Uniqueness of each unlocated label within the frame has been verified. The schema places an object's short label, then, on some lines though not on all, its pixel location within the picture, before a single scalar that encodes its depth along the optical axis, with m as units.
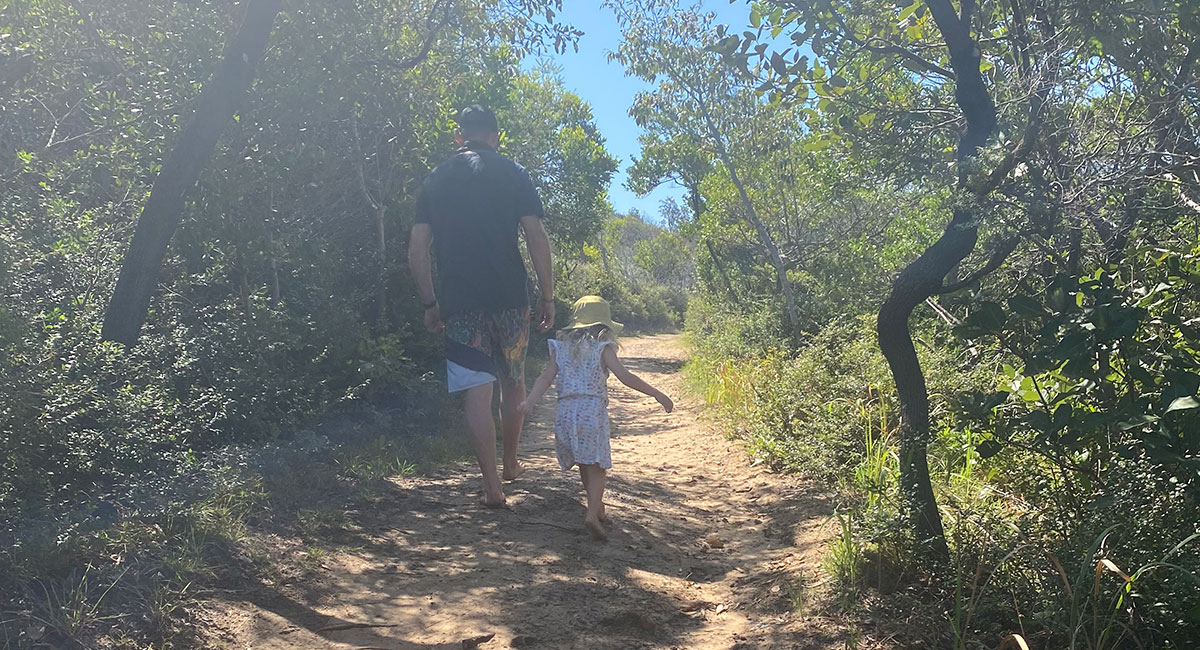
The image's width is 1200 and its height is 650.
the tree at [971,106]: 2.71
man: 4.06
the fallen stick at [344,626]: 2.73
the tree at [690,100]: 10.47
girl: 3.81
